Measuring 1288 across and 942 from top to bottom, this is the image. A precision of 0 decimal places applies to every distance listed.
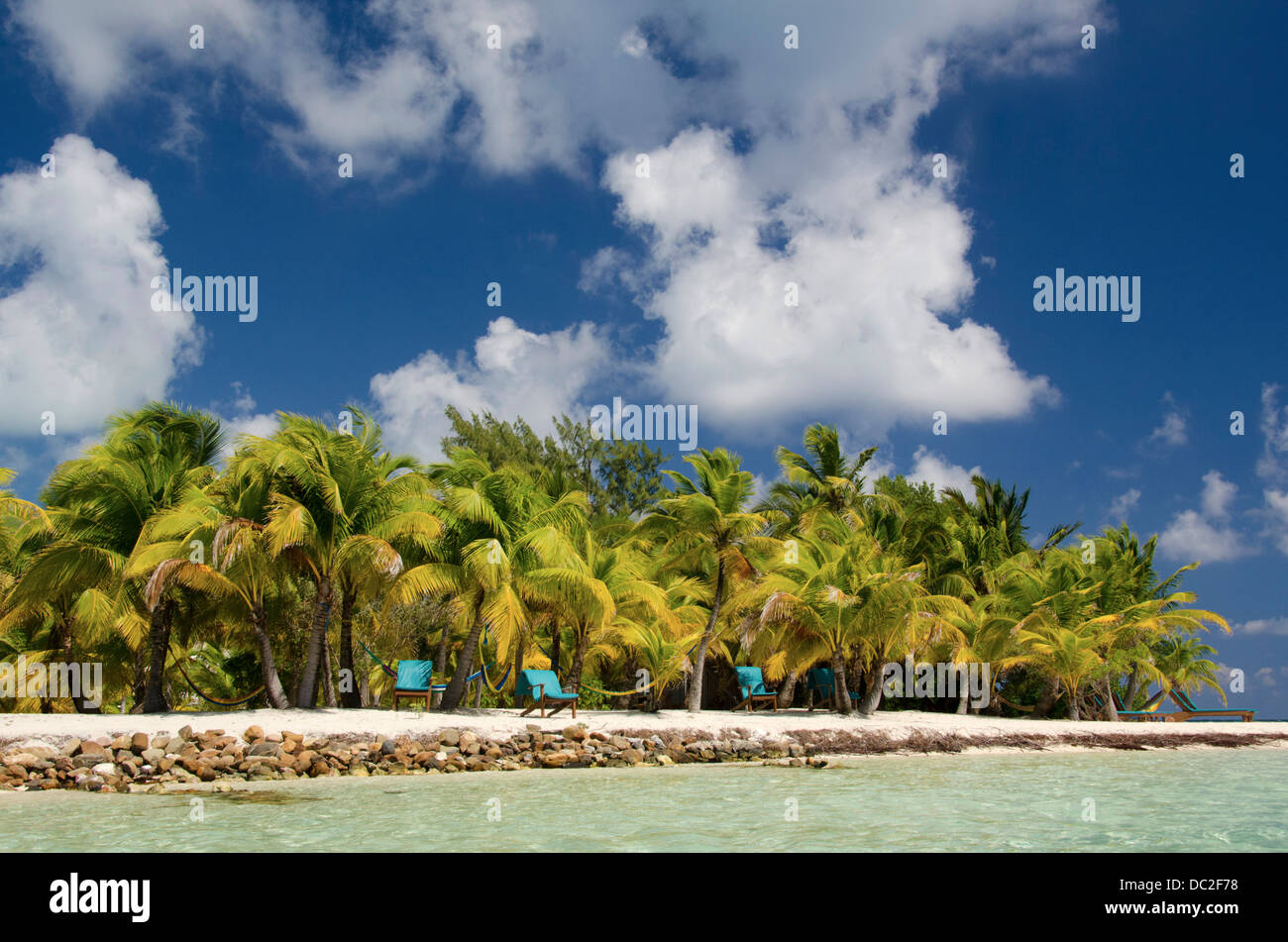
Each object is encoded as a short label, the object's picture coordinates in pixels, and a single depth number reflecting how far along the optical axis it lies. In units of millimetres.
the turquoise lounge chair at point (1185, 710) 26125
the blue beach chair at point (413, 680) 16969
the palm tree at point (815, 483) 27062
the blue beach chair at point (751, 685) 21531
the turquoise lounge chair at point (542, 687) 17453
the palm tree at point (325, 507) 15734
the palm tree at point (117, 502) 15633
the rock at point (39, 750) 12461
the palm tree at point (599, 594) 17781
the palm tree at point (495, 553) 17000
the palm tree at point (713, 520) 18719
